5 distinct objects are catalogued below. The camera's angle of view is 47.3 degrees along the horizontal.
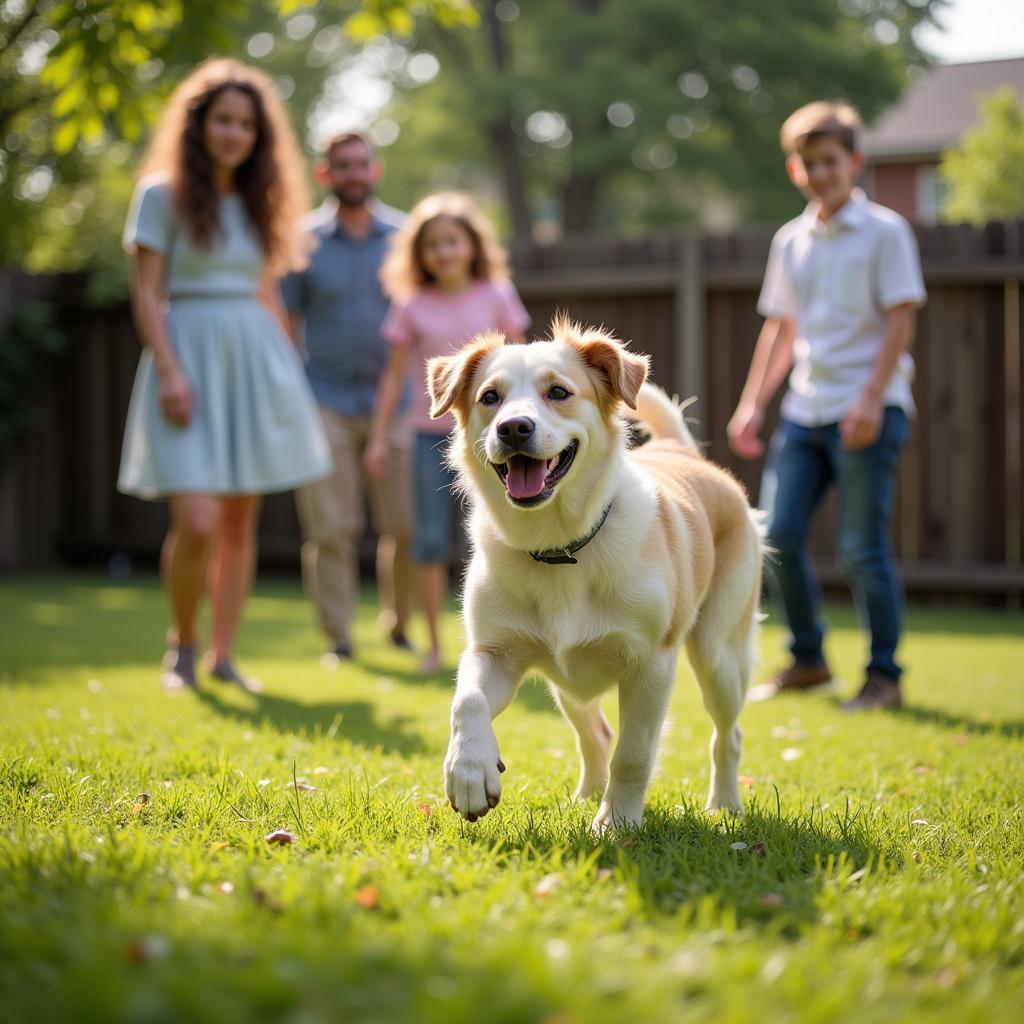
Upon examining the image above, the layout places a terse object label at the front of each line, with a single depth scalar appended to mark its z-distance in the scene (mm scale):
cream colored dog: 3115
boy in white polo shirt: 5457
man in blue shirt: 6945
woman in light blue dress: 5469
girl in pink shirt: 6230
